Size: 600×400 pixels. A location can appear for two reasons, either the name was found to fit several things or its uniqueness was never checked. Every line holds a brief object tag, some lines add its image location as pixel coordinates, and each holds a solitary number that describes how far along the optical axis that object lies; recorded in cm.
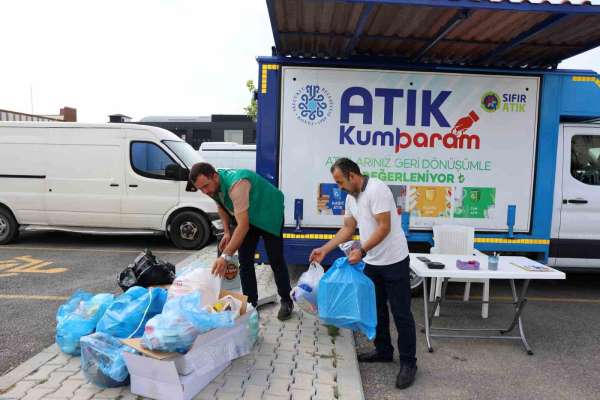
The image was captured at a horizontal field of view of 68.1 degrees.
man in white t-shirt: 311
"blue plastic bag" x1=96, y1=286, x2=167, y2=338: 321
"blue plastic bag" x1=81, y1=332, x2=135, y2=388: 296
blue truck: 487
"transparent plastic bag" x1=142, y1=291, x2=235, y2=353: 275
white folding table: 362
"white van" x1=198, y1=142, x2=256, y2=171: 1100
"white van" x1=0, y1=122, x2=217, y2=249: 765
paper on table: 380
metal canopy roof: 381
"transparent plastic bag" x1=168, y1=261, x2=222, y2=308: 324
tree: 2628
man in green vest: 351
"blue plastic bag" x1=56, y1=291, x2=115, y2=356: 343
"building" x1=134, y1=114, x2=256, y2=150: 2367
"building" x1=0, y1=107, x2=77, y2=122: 1825
